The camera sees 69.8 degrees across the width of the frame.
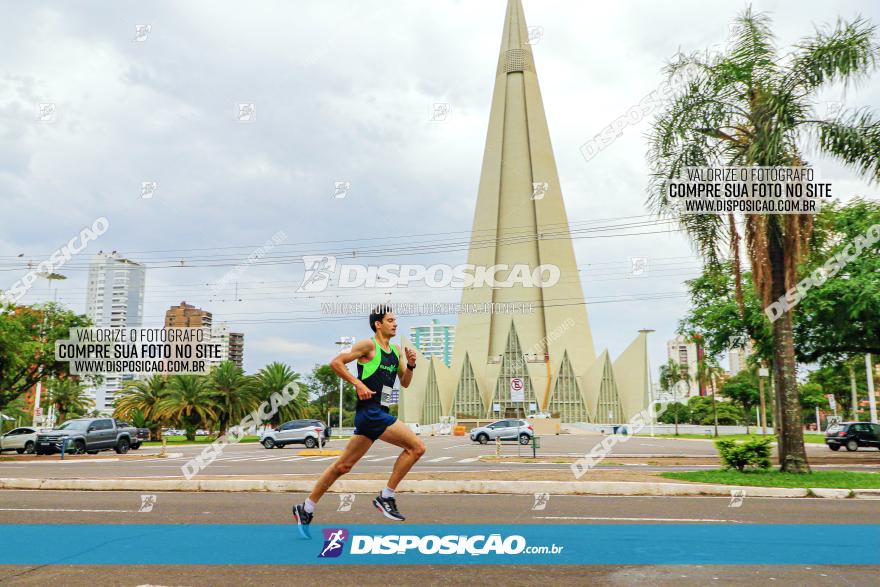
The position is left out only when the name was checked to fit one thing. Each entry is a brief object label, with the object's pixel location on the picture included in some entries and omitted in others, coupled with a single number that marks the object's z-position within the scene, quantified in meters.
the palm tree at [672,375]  72.56
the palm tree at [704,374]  55.57
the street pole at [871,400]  39.62
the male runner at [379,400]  5.36
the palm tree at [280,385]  57.75
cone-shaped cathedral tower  81.12
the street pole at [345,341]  53.72
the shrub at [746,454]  15.03
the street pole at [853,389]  44.50
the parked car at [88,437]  28.66
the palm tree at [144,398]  53.16
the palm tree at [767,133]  13.69
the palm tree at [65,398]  63.53
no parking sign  23.16
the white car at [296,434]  35.09
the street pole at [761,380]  35.01
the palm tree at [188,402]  49.66
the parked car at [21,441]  31.28
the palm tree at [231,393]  52.12
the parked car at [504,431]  35.72
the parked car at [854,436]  29.86
